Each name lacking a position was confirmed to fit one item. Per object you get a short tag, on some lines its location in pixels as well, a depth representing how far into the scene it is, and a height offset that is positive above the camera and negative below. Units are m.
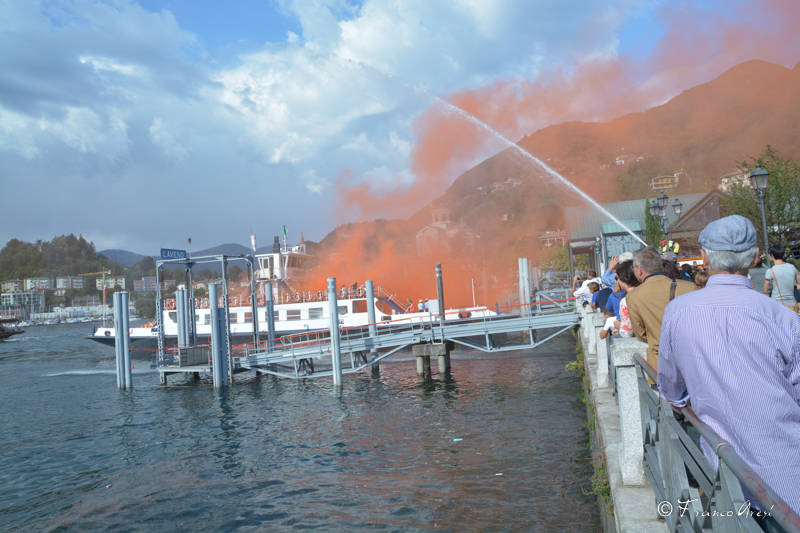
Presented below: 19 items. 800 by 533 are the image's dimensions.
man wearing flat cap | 2.32 -0.40
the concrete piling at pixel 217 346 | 25.75 -1.83
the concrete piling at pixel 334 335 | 23.33 -1.52
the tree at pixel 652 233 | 41.56 +3.51
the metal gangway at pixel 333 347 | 23.94 -2.20
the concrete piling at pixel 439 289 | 24.53 +0.15
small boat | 85.11 -1.74
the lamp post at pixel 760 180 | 13.49 +2.26
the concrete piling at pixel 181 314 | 28.98 -0.25
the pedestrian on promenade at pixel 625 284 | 5.96 -0.04
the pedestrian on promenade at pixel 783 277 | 8.71 -0.13
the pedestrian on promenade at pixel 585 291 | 16.28 -0.25
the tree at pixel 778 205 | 36.00 +4.33
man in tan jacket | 4.41 -0.20
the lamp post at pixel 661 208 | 20.34 +2.60
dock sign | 27.77 +2.89
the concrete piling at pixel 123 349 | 26.91 -1.79
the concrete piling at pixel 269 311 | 30.23 -0.42
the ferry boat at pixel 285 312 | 38.69 -0.84
